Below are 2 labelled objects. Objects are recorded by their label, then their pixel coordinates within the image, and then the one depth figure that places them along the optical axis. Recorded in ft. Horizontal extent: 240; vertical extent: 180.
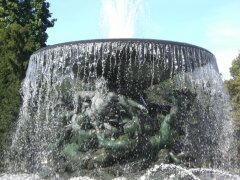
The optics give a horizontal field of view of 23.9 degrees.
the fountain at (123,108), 37.70
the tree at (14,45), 67.97
